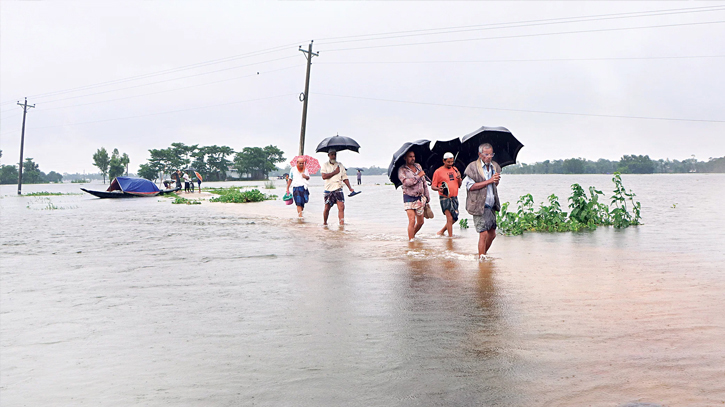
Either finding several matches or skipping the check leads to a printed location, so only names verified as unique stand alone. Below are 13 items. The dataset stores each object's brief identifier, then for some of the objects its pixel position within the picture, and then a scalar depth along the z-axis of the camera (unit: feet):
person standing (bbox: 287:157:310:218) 54.60
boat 127.24
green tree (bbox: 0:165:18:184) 404.57
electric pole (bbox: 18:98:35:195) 173.68
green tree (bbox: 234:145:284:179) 362.94
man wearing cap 38.09
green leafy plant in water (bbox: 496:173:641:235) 46.09
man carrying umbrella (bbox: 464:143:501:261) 27.91
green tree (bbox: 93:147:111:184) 373.40
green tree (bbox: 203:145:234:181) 370.32
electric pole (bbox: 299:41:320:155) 100.94
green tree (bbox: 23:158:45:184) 394.52
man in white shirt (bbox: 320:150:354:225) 46.68
